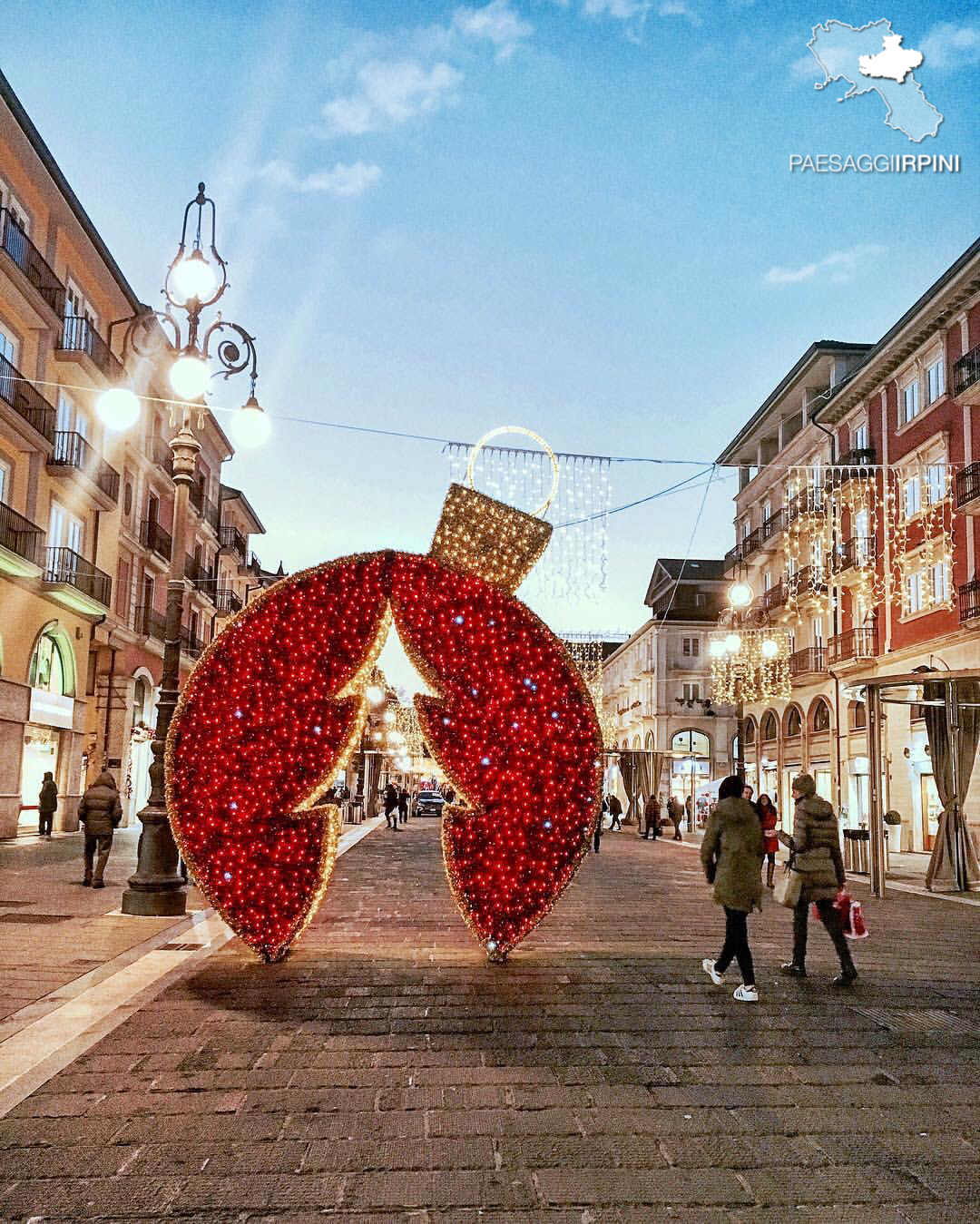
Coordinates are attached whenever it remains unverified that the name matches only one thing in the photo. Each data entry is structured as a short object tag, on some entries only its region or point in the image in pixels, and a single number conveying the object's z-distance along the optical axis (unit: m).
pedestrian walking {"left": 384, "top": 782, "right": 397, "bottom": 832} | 36.82
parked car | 59.47
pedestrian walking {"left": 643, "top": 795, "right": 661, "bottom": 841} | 35.84
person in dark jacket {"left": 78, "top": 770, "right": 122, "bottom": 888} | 14.45
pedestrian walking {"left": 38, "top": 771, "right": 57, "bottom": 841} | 24.09
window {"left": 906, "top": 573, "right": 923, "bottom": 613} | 29.09
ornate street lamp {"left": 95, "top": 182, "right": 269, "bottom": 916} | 10.98
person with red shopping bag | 8.88
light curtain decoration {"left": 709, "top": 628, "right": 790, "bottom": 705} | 29.25
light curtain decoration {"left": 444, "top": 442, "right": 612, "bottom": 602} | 12.94
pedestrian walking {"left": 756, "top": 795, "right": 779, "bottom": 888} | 15.65
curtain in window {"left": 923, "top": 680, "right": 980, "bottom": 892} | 17.11
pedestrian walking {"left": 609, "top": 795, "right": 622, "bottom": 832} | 38.56
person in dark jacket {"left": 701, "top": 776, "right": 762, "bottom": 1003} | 8.10
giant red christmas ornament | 8.66
